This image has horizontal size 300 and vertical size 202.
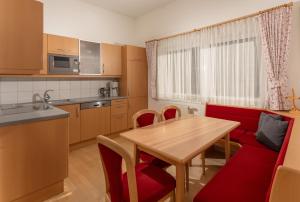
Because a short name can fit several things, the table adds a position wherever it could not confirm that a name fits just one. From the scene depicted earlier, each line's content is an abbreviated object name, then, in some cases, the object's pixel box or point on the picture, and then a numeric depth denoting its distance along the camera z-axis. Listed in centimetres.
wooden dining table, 126
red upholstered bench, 123
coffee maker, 413
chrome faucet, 315
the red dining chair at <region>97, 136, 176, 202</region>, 107
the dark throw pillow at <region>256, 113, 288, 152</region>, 203
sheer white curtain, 268
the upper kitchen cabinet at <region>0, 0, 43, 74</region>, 175
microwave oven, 303
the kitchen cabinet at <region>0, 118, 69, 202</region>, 162
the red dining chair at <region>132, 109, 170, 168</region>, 184
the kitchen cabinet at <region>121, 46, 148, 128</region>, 407
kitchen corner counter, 162
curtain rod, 232
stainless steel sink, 234
